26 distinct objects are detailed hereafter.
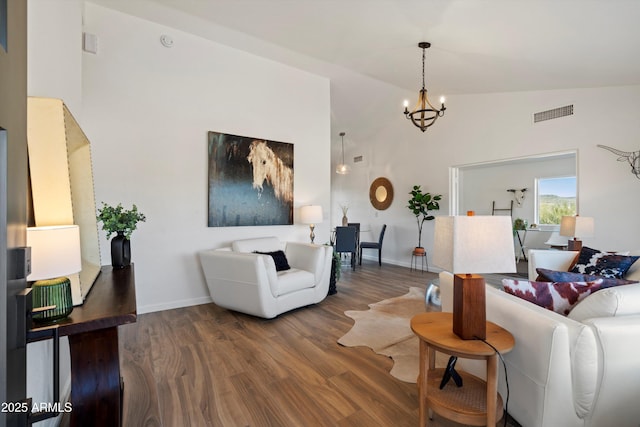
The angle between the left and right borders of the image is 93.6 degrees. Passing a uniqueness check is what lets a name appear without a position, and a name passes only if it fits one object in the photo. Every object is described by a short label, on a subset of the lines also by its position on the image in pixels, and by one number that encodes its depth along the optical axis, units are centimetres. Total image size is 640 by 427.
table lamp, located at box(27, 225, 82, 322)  117
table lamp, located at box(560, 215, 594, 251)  367
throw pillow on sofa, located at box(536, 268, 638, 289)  185
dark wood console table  142
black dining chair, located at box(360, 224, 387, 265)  656
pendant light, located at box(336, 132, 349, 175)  769
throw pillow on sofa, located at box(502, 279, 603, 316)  163
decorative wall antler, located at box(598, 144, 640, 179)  366
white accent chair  312
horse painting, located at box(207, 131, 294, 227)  391
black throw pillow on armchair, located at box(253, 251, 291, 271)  372
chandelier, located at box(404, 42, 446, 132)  334
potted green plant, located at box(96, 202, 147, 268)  262
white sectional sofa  132
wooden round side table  139
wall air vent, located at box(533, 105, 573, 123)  422
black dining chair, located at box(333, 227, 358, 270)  585
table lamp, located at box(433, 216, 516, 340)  148
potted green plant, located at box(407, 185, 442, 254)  584
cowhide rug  234
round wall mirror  701
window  627
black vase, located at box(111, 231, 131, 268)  263
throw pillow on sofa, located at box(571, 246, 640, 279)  253
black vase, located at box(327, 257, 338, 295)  429
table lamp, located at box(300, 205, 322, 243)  444
